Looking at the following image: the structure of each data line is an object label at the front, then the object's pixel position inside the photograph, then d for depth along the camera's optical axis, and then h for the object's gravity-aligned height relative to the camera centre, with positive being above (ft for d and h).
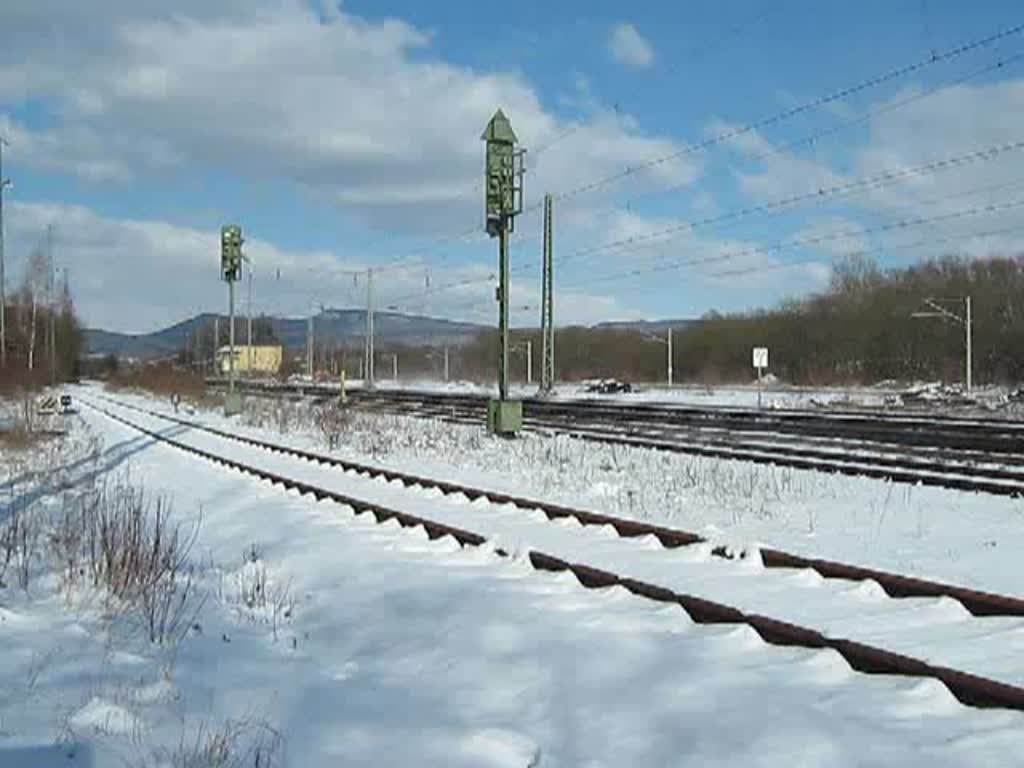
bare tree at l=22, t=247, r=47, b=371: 265.34 +24.08
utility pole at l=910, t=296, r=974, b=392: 207.40 +14.04
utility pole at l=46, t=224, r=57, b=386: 253.85 +7.25
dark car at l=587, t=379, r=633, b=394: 241.14 -2.34
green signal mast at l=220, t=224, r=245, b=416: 132.16 +15.34
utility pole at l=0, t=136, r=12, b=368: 129.78 +4.54
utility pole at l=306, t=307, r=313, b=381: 295.67 +10.44
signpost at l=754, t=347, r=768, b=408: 140.97 +2.72
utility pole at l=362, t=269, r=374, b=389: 235.81 +6.18
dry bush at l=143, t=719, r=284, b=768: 15.24 -5.53
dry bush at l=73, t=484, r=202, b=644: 24.97 -5.03
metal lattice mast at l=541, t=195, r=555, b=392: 172.04 +13.74
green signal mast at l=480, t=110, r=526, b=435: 88.84 +14.79
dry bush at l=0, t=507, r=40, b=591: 30.01 -5.35
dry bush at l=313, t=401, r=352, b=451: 91.27 -4.16
